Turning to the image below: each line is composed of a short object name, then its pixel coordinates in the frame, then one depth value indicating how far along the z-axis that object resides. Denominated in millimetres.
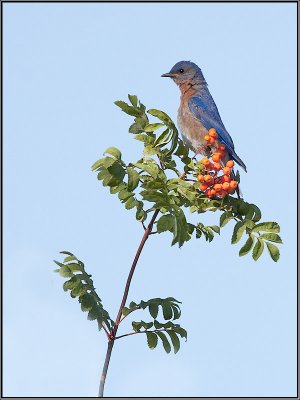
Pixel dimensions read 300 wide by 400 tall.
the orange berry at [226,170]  11078
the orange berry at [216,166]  11094
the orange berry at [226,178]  11102
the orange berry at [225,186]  10805
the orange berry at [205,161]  10972
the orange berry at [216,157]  11344
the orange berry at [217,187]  10797
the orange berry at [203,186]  10704
